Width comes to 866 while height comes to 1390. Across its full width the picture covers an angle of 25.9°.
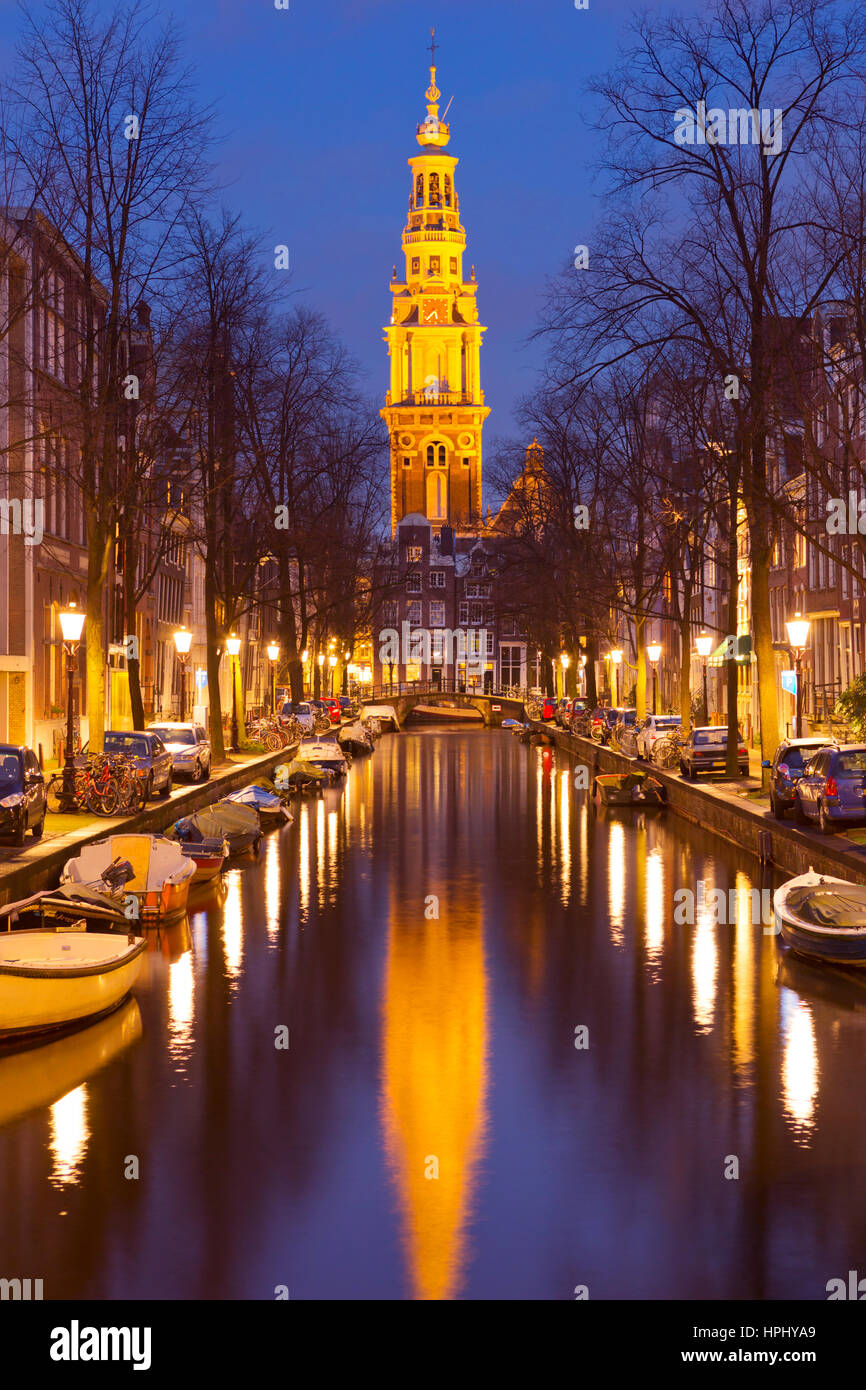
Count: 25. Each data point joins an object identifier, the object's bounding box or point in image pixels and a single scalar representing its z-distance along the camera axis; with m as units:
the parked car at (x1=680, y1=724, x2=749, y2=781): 53.22
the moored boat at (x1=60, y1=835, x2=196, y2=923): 27.48
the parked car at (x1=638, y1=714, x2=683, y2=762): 63.34
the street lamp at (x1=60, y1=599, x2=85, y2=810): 39.75
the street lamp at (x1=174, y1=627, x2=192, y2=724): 64.56
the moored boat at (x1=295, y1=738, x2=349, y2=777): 67.59
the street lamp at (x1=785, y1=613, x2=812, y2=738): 45.09
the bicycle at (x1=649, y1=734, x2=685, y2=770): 59.12
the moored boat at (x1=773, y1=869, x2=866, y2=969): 23.94
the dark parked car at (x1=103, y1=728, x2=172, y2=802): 44.74
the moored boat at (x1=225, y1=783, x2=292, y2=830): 44.22
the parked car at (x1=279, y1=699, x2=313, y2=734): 81.19
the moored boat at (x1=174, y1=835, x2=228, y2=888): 33.44
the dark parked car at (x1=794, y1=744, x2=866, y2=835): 33.84
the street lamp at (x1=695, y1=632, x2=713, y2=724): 73.94
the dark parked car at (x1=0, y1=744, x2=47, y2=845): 31.41
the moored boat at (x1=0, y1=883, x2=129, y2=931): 22.31
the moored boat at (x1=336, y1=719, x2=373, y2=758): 84.44
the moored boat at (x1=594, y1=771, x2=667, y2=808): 53.38
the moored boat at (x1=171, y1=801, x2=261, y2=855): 37.50
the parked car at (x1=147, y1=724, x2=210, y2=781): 52.09
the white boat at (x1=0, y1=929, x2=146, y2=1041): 19.00
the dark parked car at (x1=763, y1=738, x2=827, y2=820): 37.41
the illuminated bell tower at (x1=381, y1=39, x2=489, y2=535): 186.48
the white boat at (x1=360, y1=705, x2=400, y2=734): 115.44
